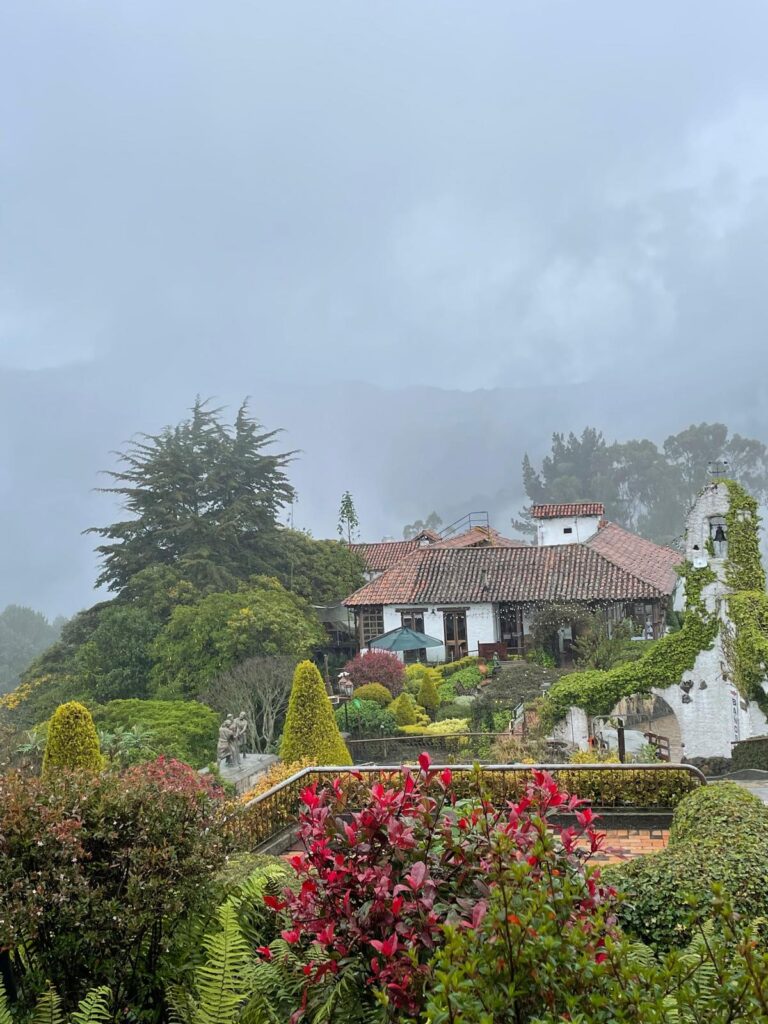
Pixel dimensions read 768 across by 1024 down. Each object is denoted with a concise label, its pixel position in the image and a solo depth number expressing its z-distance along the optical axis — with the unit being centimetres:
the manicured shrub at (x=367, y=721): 2136
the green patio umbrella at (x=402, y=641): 2538
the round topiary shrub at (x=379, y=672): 2573
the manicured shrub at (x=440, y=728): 2066
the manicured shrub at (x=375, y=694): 2416
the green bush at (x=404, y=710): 2241
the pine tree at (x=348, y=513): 4972
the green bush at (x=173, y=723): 1842
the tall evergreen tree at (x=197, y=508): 3362
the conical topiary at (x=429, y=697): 2416
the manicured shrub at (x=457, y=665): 2886
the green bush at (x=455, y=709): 2342
